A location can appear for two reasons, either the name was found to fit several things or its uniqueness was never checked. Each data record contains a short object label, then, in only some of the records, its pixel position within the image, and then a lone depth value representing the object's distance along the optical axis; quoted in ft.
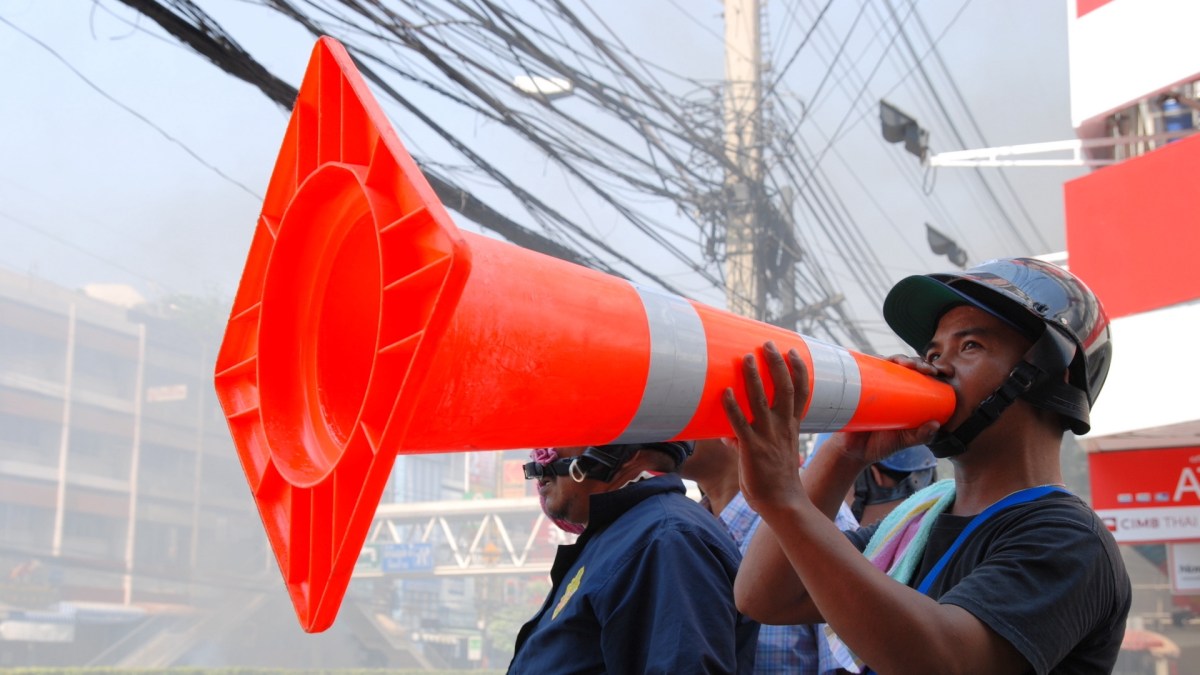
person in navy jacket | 7.19
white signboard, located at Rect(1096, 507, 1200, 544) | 32.17
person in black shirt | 4.62
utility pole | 40.14
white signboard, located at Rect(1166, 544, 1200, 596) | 33.42
